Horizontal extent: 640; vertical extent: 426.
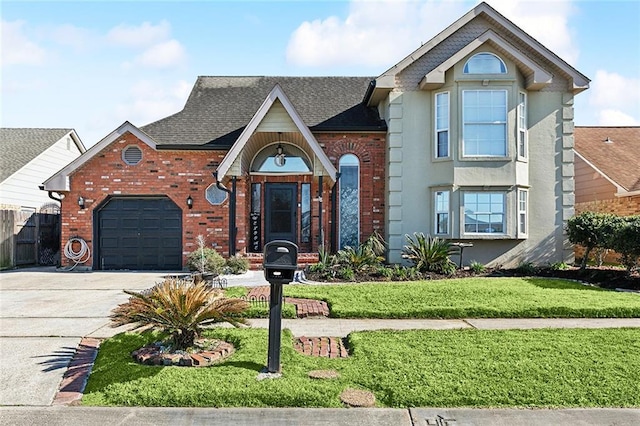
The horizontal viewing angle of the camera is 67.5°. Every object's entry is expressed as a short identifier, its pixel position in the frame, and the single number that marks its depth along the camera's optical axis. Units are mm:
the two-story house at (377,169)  14094
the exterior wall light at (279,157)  15727
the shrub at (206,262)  12988
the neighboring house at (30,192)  16312
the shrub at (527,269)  12891
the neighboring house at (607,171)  16922
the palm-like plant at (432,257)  12633
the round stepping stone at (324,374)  5012
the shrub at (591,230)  11831
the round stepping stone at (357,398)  4473
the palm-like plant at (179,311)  5469
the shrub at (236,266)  13324
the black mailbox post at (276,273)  5031
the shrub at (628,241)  10844
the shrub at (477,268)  13060
